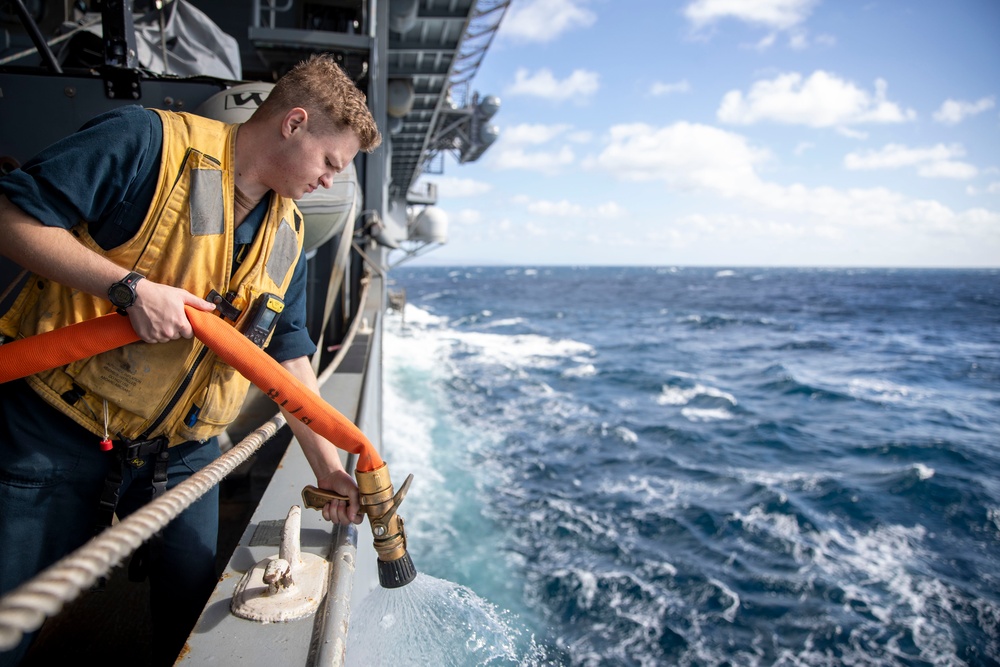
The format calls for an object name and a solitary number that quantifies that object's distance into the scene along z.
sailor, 1.34
